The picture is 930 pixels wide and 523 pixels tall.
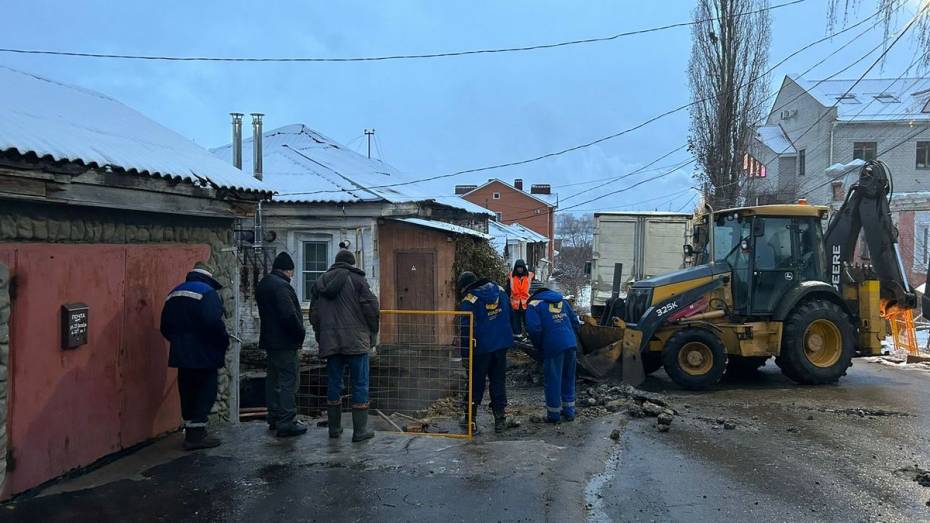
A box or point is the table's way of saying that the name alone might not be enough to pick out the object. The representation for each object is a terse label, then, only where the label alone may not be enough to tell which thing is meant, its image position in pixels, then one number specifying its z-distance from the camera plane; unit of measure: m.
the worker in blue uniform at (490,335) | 7.34
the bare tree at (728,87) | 25.42
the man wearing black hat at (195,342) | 5.95
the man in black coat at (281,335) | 6.41
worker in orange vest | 13.14
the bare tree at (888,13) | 6.33
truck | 17.52
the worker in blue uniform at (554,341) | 7.80
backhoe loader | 10.15
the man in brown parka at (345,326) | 6.28
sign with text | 5.21
